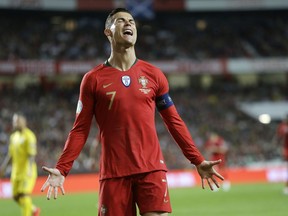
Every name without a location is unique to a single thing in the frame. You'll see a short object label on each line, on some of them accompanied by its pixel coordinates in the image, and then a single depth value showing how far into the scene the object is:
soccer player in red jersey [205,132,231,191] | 25.22
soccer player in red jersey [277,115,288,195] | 20.25
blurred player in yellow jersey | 13.22
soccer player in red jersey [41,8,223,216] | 5.81
